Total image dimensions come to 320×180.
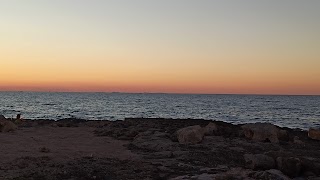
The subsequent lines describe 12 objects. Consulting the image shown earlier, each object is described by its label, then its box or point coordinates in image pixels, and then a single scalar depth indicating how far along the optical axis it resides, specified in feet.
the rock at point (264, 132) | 46.87
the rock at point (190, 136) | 44.62
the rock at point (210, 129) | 49.78
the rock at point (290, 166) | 29.29
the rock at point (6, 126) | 55.76
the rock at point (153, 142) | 42.02
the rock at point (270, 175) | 25.87
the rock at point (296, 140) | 48.06
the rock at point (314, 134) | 54.63
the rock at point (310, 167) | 30.05
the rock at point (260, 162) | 30.01
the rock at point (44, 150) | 38.50
